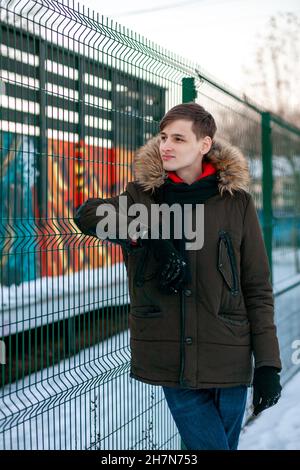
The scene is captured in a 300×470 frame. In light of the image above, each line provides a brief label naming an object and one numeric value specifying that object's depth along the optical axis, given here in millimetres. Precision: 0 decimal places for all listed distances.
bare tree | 21453
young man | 2629
